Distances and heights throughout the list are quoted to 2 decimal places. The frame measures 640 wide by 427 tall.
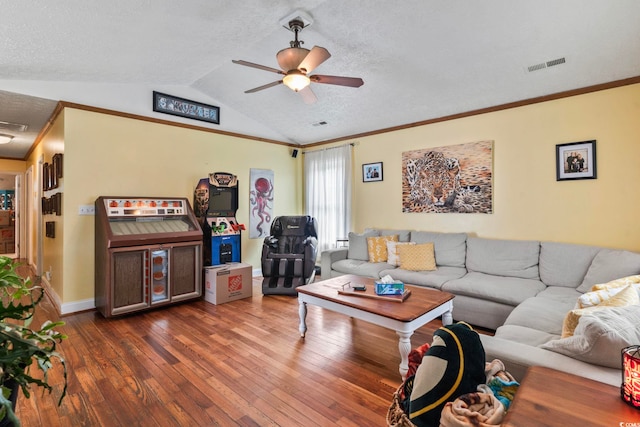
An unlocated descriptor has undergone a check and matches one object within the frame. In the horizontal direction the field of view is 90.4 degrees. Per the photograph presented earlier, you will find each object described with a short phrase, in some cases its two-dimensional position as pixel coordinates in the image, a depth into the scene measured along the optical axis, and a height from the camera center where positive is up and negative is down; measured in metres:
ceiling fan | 2.48 +1.19
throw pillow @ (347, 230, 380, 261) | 4.54 -0.49
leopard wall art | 3.98 +0.34
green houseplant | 0.77 -0.35
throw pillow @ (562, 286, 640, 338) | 1.69 -0.52
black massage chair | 4.38 -0.75
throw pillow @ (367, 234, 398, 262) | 4.34 -0.49
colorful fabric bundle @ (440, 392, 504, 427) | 1.00 -0.66
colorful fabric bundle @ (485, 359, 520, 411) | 1.18 -0.67
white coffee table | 2.24 -0.74
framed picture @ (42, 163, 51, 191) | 4.34 +0.54
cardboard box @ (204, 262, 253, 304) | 3.98 -0.90
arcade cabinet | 4.33 -0.07
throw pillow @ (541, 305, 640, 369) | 1.32 -0.54
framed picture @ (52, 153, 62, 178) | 3.70 +0.61
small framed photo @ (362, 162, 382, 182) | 5.03 +0.64
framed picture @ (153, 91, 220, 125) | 4.25 +1.50
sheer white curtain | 5.44 +0.37
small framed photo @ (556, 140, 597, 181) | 3.24 +0.51
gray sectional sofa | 1.38 -0.67
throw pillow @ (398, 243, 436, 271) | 3.85 -0.57
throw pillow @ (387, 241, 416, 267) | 4.12 -0.55
